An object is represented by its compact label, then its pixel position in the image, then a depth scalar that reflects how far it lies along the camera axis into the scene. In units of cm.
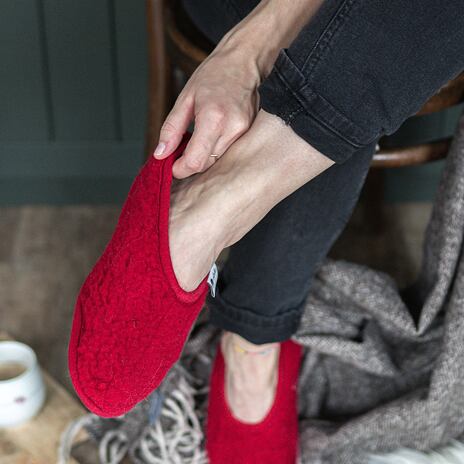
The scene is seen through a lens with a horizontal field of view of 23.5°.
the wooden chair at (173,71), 123
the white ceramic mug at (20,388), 124
